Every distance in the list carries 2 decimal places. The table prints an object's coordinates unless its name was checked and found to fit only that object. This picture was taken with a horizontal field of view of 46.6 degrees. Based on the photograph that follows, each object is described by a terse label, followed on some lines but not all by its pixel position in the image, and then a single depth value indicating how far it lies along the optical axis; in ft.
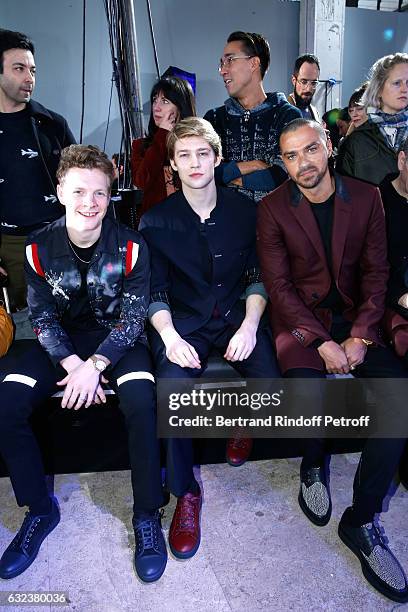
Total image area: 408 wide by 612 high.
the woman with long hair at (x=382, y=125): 8.71
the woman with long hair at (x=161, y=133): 8.81
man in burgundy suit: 6.86
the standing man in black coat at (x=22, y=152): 8.67
